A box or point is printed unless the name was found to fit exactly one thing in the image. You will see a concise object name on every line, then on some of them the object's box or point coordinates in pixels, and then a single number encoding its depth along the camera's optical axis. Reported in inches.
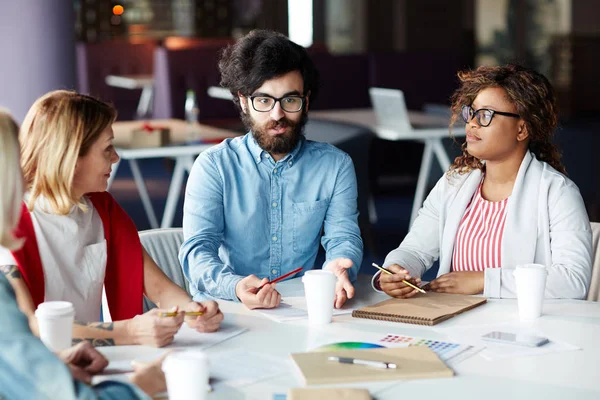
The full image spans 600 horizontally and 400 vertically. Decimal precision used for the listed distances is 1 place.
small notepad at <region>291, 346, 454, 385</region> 94.5
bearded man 133.1
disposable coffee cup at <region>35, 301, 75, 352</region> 98.0
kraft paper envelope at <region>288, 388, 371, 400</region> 90.7
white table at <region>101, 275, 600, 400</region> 92.8
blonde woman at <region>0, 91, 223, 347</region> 111.6
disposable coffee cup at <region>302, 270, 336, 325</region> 108.0
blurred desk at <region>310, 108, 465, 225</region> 275.4
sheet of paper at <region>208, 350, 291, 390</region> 95.1
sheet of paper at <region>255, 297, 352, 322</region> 110.5
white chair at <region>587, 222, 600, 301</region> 133.0
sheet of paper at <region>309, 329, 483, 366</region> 100.5
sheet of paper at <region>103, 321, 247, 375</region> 98.0
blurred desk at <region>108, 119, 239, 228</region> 231.2
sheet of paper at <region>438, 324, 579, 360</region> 100.8
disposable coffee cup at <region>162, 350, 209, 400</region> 87.1
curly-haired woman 127.5
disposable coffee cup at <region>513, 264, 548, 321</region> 109.8
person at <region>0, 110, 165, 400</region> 82.2
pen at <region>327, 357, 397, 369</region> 96.4
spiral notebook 109.3
